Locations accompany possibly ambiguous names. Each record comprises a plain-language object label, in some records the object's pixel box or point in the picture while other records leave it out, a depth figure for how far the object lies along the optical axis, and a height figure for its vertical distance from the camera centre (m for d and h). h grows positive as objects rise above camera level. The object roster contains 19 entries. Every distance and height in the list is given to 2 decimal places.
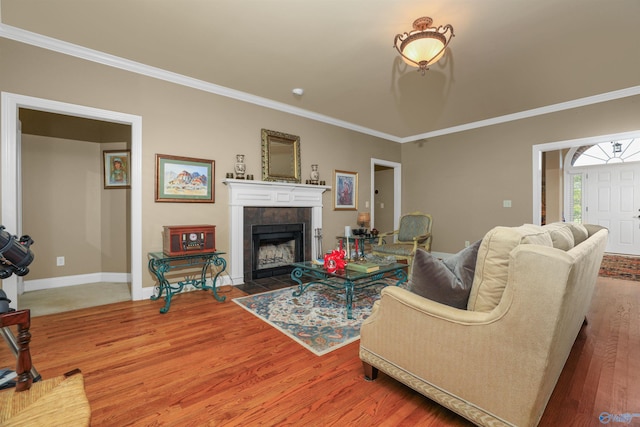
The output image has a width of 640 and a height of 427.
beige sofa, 1.08 -0.55
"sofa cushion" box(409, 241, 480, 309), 1.39 -0.34
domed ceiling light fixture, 2.27 +1.39
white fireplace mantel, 3.80 +0.18
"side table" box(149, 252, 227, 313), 2.95 -0.65
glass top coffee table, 2.71 -0.65
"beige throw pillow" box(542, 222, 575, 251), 1.58 -0.16
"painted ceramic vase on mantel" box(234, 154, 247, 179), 3.82 +0.63
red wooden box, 2.97 -0.29
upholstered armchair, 4.39 -0.46
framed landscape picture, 3.32 +0.42
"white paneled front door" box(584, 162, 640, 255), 6.04 +0.16
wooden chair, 0.84 -0.61
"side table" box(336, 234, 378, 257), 4.82 -0.47
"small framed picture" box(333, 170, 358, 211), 5.07 +0.40
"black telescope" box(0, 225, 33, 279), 1.50 -0.24
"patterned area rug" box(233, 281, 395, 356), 2.26 -1.00
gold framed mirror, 4.17 +0.87
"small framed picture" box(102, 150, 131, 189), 4.14 +0.64
